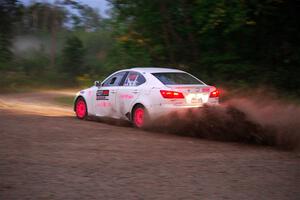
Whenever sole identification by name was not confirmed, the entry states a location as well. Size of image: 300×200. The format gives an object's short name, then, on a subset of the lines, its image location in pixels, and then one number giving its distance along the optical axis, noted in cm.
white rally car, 1120
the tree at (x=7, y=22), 2945
